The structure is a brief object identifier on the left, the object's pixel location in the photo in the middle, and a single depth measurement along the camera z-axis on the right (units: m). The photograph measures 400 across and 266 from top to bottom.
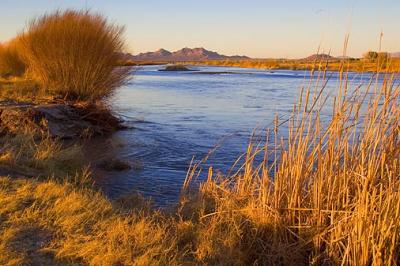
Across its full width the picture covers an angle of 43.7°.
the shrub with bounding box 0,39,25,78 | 21.42
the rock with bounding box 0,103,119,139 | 11.03
